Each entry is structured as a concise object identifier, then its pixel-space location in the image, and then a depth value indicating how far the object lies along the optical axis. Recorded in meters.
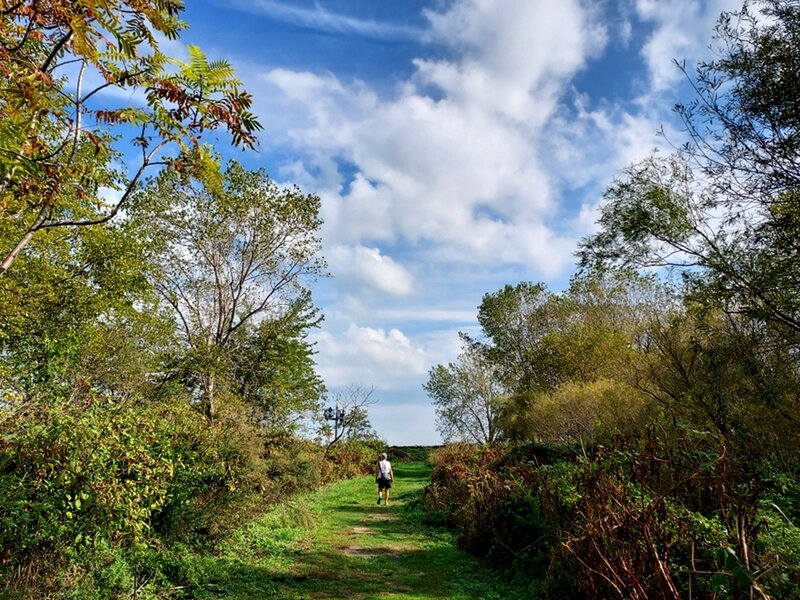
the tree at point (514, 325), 34.91
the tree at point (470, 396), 39.78
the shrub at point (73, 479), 4.67
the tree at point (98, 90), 2.75
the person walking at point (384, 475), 16.34
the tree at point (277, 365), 20.91
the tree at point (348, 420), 30.23
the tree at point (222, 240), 19.19
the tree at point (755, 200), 8.67
